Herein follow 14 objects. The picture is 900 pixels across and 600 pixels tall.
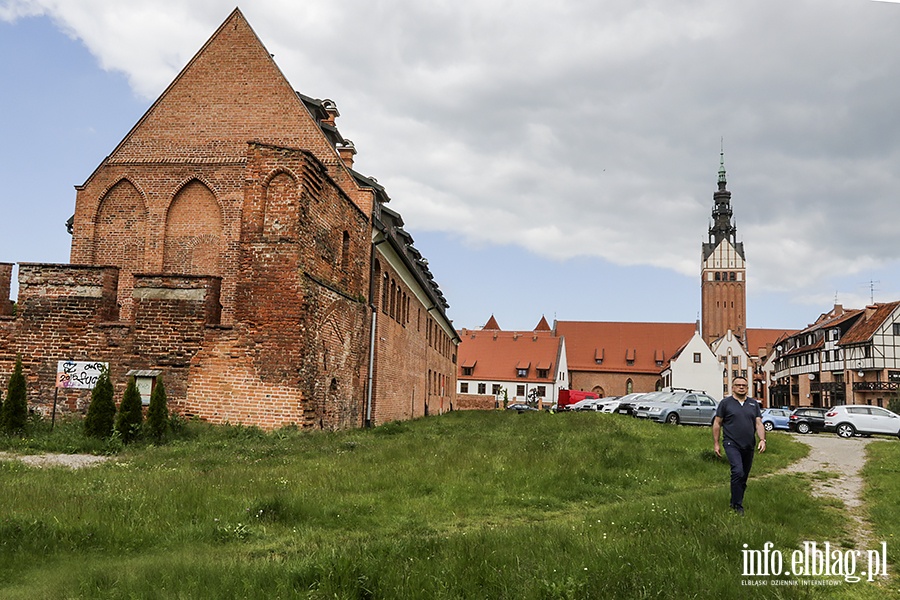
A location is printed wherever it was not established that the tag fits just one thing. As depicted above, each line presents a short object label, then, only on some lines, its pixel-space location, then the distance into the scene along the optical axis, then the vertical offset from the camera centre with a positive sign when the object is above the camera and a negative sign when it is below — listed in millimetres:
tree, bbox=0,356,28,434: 12805 -822
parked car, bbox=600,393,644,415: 32062 -1308
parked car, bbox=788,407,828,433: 32219 -1752
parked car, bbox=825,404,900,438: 28031 -1449
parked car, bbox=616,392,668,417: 30425 -1121
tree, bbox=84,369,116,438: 12359 -856
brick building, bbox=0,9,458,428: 13992 +2475
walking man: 7621 -551
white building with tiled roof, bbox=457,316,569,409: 74875 +869
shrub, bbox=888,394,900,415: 46156 -1210
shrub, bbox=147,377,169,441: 12523 -834
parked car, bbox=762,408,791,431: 33969 -1803
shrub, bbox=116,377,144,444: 12282 -876
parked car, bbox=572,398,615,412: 45531 -1842
